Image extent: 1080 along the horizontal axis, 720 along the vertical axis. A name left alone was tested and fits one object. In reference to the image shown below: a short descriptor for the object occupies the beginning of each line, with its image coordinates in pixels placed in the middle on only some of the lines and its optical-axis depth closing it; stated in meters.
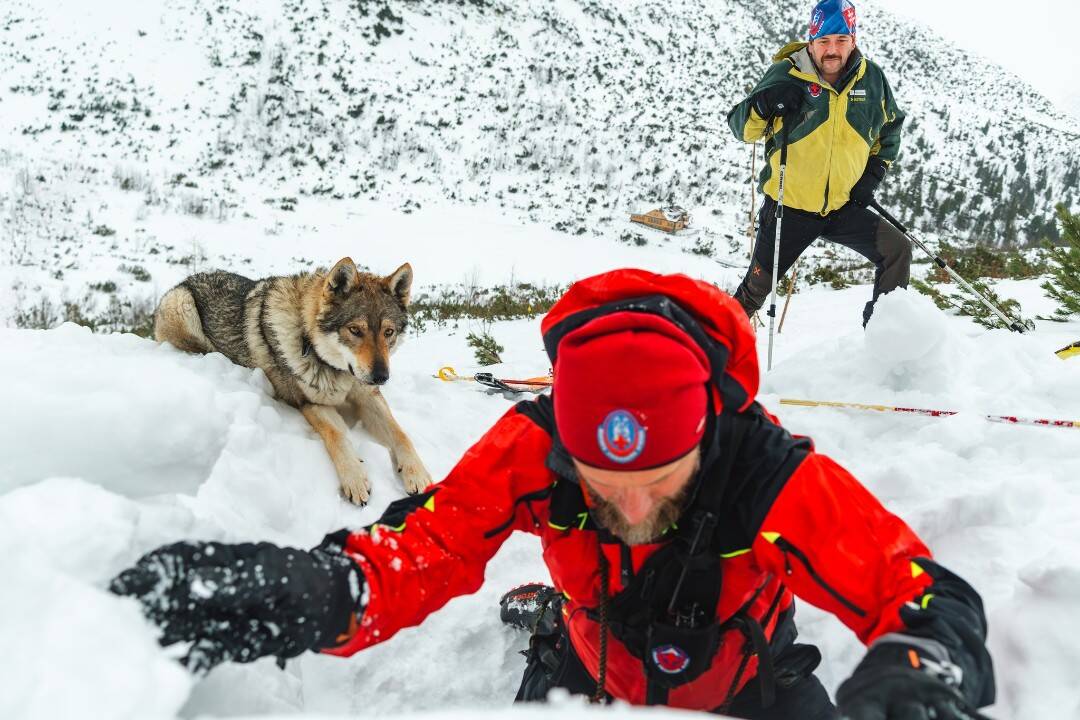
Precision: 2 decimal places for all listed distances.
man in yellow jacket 3.92
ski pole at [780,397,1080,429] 2.75
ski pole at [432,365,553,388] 4.80
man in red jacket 1.17
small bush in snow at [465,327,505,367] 5.80
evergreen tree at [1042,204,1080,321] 4.72
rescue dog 3.24
